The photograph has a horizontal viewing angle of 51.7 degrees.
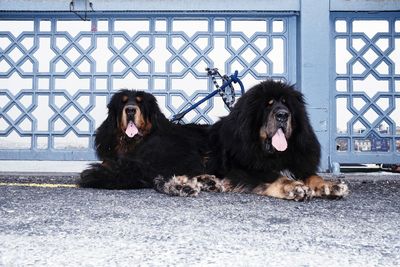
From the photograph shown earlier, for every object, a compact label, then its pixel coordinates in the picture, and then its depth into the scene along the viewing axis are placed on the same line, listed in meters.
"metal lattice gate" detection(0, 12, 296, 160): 5.54
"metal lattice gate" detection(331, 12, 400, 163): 5.41
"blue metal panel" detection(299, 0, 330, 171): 5.41
